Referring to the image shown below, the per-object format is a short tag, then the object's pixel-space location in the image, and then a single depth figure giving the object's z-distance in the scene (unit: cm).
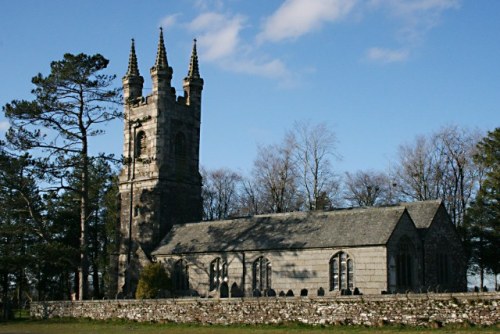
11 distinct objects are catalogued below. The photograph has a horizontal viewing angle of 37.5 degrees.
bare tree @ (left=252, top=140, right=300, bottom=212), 7094
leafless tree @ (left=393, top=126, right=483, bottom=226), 6026
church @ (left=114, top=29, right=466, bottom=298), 4134
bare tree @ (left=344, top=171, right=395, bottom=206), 7100
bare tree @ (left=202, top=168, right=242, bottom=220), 8712
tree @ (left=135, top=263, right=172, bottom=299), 4691
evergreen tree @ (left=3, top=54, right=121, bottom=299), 4728
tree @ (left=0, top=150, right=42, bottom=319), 4660
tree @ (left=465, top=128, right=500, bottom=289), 4966
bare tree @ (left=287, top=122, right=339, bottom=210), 6656
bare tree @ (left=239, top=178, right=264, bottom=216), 8231
